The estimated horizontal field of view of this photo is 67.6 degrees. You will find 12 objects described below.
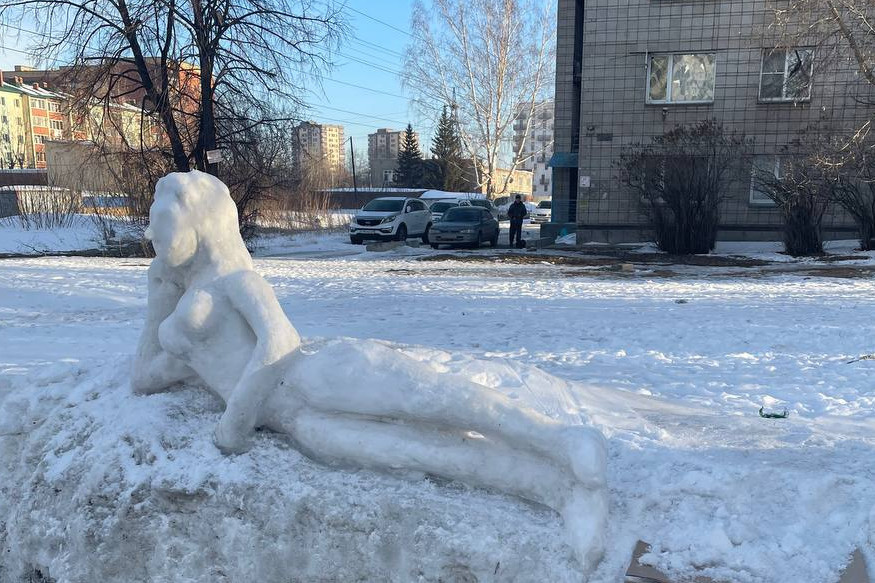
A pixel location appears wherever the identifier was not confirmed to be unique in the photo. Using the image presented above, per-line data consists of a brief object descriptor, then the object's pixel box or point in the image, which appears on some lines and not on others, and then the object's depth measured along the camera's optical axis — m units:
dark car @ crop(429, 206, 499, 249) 19.48
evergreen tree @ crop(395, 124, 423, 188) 61.19
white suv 21.80
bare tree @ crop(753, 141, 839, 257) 14.86
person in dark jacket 19.48
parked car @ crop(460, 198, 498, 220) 32.77
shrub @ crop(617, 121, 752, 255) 15.88
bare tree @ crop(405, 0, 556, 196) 33.31
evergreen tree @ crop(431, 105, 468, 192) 53.12
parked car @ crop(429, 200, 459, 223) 27.59
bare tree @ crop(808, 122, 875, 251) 14.81
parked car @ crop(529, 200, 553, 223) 41.90
